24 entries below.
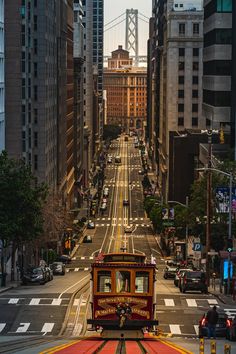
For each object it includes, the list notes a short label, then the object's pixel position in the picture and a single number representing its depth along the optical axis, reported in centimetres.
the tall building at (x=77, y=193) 19750
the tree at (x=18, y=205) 7331
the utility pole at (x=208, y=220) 7450
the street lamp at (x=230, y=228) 6712
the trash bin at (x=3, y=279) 7081
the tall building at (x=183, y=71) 18750
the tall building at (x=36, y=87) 11419
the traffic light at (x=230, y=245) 6738
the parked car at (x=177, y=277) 7150
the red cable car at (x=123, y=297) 3903
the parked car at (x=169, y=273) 8725
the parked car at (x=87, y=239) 15077
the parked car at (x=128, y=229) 16288
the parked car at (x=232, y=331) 4080
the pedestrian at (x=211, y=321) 4184
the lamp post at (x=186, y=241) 11169
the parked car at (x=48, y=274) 7541
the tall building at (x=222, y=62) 11539
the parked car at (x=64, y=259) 11769
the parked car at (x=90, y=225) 17185
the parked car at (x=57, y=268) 9119
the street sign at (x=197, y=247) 8481
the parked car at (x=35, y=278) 7275
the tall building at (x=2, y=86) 9912
